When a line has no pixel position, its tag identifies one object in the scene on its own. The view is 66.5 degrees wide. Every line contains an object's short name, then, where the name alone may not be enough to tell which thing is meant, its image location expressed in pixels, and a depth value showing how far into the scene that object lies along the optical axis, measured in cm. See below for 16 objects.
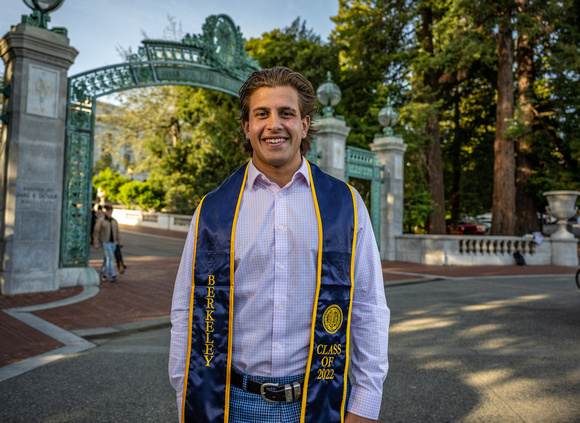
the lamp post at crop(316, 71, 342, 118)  1202
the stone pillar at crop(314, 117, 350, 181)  1234
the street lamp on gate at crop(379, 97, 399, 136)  1479
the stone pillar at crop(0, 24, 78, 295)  774
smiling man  153
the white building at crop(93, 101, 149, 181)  2934
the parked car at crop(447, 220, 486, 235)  3235
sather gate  877
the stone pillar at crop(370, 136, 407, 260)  1528
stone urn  1509
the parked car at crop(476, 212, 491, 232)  4391
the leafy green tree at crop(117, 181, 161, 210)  3016
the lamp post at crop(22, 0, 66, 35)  812
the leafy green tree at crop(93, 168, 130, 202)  3688
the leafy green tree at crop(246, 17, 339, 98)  2061
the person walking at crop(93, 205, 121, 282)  984
